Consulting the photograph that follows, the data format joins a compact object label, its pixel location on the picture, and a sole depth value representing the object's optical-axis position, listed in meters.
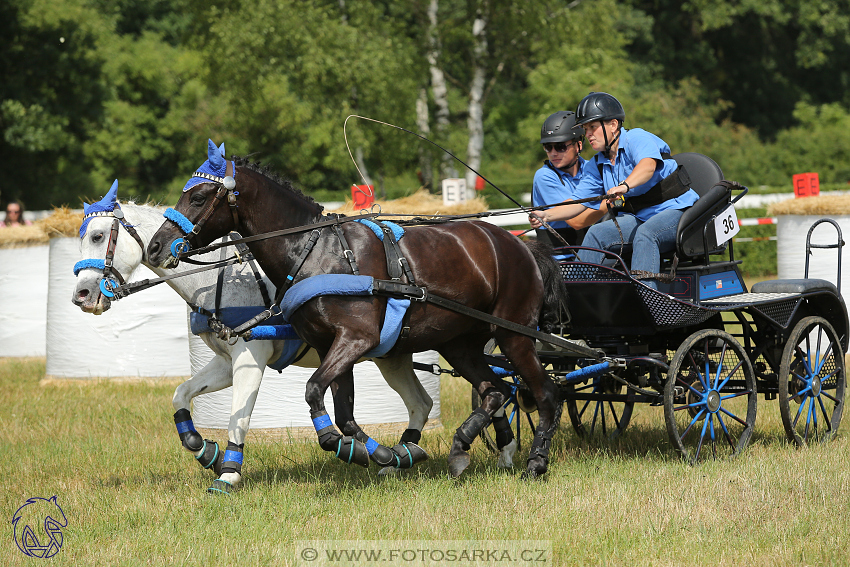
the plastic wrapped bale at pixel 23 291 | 25.36
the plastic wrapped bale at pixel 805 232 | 21.66
